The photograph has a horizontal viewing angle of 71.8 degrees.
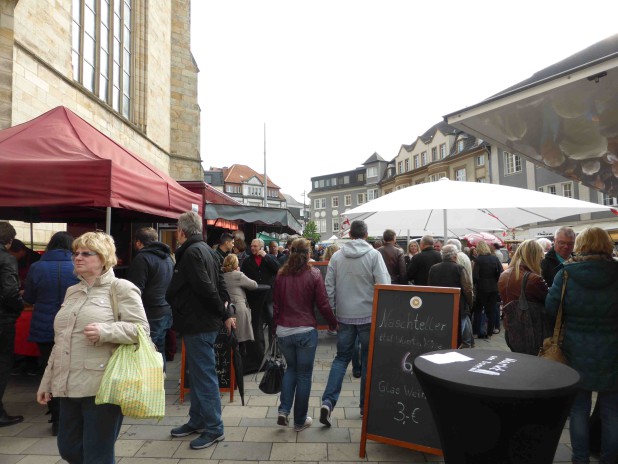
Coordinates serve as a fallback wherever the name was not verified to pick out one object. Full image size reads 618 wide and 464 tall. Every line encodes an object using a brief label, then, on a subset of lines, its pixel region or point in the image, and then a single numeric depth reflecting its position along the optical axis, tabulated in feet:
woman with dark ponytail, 12.73
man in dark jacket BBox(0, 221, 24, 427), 12.73
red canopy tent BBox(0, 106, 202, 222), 13.66
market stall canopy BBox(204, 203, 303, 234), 29.04
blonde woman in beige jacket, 7.82
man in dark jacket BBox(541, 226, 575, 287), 14.06
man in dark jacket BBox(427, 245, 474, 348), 19.53
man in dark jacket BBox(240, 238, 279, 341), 22.65
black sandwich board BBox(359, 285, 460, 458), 10.94
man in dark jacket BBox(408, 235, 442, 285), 22.74
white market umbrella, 16.69
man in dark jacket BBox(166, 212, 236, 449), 11.75
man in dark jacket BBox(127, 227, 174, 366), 15.38
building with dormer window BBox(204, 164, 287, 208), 297.74
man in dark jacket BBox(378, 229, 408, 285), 24.32
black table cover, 6.06
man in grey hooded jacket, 13.44
